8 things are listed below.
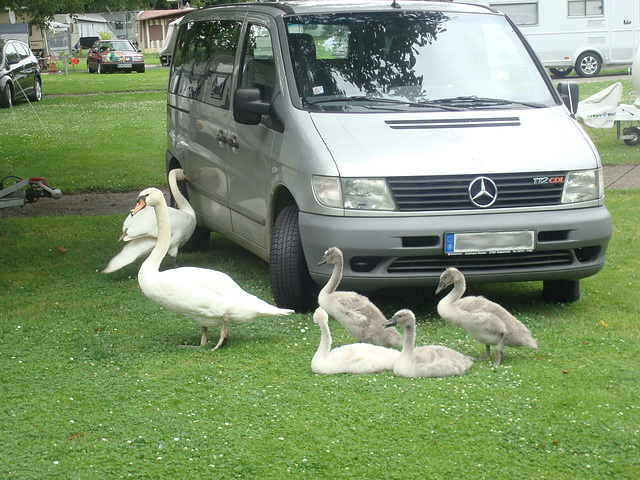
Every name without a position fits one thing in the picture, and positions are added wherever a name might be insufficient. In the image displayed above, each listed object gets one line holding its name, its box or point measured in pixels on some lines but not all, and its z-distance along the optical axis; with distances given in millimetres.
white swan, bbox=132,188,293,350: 5879
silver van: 5988
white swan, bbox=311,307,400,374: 5367
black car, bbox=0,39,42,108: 24938
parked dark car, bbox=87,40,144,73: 46156
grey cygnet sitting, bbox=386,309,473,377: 5219
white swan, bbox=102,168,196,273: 7941
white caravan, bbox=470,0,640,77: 29562
